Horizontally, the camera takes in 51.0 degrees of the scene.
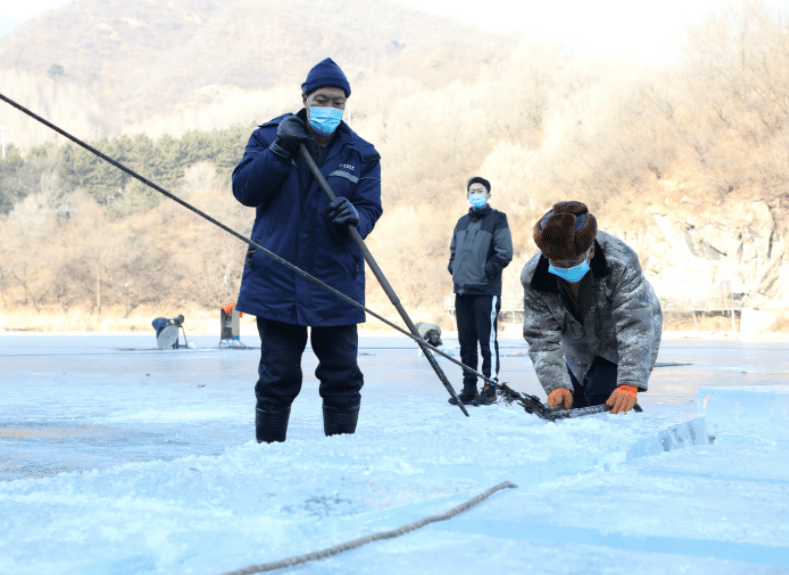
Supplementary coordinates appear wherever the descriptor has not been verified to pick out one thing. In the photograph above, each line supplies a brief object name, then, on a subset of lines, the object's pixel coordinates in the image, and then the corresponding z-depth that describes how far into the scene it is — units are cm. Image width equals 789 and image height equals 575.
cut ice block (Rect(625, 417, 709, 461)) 296
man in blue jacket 304
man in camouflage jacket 343
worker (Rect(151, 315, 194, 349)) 1453
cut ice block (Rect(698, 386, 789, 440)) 425
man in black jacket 596
